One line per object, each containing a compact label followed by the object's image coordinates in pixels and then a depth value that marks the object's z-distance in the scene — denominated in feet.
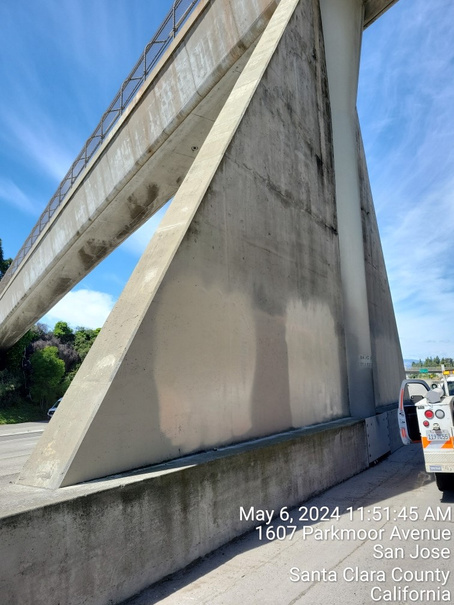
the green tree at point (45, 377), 126.11
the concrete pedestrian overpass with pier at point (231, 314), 13.37
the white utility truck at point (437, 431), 20.83
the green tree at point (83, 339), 154.79
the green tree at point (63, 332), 157.01
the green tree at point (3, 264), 140.06
